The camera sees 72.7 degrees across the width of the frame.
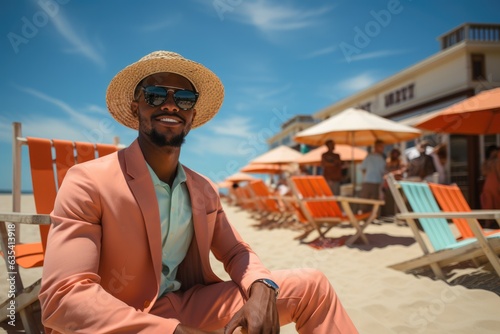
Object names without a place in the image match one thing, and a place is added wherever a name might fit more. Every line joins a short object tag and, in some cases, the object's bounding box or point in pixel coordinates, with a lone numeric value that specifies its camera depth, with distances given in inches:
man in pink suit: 41.6
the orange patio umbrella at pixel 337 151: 423.7
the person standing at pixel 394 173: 326.0
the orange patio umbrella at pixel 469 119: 224.7
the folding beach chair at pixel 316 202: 231.9
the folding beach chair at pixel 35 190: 80.0
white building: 418.0
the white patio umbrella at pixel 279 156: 483.8
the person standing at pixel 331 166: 310.7
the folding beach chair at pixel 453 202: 149.9
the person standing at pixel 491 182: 239.9
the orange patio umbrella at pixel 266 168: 611.9
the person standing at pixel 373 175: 294.7
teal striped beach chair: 116.3
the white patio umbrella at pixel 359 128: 280.8
